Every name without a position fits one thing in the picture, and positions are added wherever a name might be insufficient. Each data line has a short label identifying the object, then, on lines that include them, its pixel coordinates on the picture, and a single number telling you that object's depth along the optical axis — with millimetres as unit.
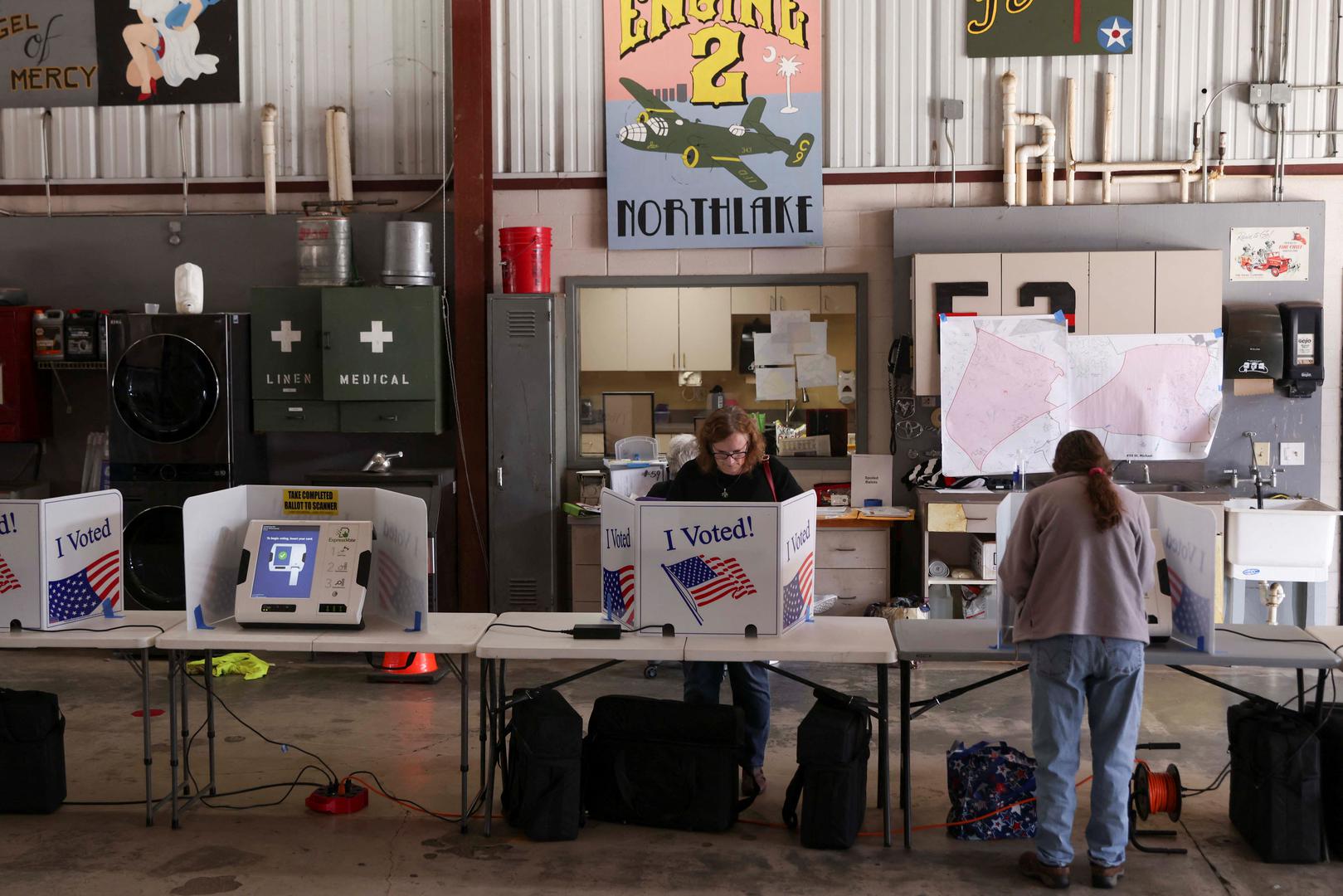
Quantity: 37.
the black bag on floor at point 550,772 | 4098
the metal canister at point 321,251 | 6758
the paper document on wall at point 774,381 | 6938
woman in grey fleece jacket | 3617
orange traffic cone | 6180
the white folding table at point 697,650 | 3990
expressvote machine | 4238
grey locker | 6543
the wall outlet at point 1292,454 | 6566
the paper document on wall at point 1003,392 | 6492
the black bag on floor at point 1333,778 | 3883
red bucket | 6598
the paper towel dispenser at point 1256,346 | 6340
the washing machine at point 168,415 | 6570
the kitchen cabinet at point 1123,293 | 6406
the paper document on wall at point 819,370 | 6926
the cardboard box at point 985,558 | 6371
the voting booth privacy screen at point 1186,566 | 3811
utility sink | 6145
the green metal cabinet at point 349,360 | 6551
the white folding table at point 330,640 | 4117
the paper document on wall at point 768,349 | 6934
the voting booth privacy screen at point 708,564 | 4070
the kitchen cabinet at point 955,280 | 6492
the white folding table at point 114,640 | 4203
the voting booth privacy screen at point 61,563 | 4293
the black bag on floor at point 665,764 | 4184
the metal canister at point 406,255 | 6676
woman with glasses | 4434
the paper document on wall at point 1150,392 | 6422
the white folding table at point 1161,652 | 3889
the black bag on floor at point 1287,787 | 3855
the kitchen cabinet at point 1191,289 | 6375
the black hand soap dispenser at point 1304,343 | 6332
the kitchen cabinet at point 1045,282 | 6445
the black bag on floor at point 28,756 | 4348
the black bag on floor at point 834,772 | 3998
